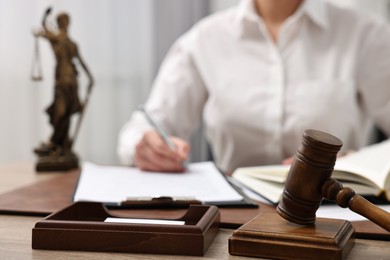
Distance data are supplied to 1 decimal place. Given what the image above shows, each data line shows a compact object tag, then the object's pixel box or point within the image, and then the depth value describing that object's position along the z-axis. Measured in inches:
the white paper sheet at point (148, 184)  38.7
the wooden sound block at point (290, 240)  28.6
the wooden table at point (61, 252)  29.6
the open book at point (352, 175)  37.9
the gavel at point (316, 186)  28.6
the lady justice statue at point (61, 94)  52.3
